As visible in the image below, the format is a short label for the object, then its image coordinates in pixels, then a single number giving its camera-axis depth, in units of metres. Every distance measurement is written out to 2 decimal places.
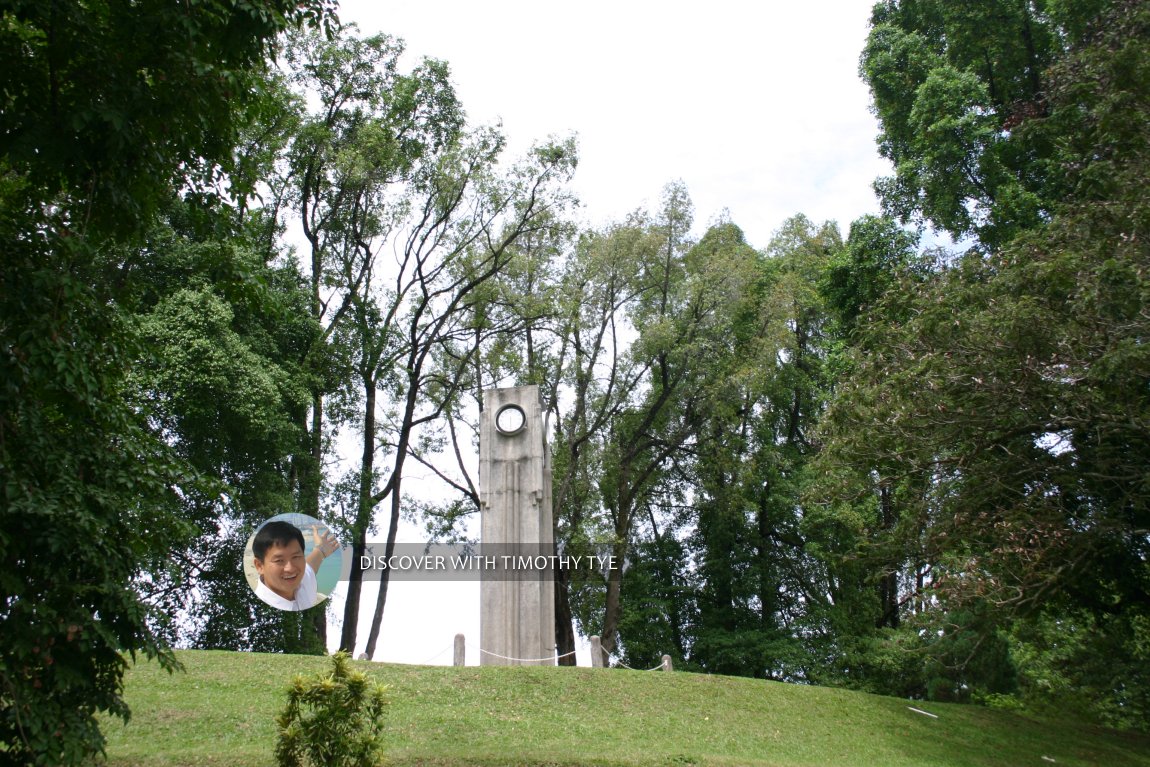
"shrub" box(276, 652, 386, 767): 7.32
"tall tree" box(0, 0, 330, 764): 5.35
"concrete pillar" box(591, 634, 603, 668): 15.11
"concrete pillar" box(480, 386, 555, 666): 14.96
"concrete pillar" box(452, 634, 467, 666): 14.61
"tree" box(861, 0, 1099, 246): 15.86
